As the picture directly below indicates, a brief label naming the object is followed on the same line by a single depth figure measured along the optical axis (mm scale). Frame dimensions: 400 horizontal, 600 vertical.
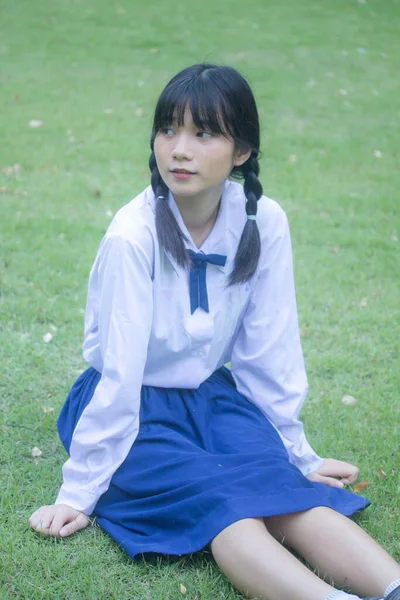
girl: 2285
